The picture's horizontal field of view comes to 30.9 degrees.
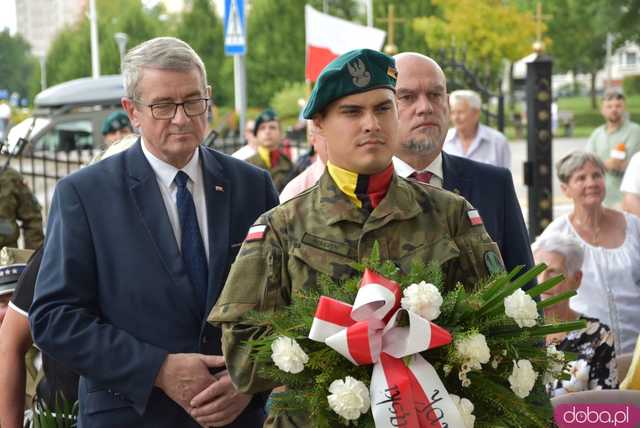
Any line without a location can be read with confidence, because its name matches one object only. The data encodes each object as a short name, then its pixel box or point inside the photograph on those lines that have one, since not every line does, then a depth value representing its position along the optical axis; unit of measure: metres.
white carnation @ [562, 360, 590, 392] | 4.89
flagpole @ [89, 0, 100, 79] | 37.22
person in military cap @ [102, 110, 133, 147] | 9.97
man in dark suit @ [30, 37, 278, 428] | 3.40
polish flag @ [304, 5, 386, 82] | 15.23
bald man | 3.83
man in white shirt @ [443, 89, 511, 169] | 9.98
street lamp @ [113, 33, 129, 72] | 33.78
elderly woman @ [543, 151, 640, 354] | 6.30
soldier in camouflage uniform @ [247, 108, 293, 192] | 11.32
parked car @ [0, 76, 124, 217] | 24.28
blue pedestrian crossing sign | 11.39
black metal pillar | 10.12
